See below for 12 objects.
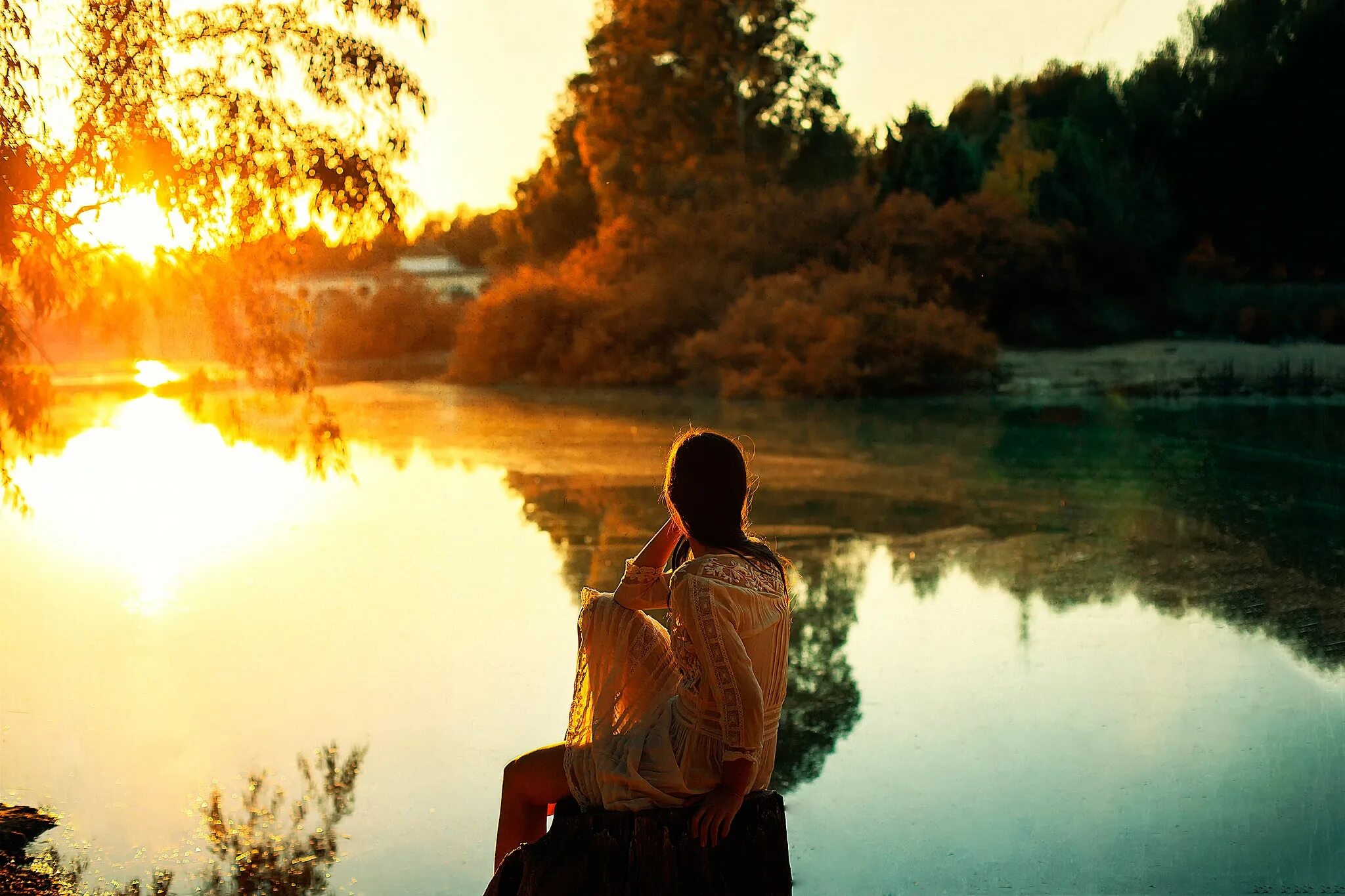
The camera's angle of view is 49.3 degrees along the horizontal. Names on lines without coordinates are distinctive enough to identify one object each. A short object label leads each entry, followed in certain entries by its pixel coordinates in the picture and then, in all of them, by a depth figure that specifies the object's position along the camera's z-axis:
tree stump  2.73
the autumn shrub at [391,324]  35.53
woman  2.81
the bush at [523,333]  27.88
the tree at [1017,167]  31.64
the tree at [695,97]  32.16
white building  37.31
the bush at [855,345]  22.23
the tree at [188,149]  4.89
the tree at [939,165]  29.33
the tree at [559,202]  39.56
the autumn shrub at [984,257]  26.38
